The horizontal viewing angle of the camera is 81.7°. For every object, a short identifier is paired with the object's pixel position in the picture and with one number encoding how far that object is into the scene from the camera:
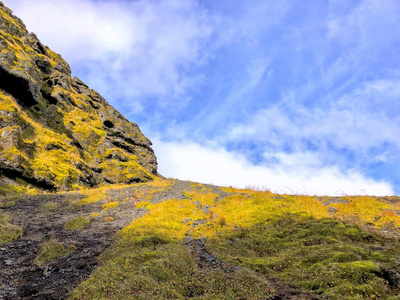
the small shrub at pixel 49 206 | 18.48
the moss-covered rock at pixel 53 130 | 28.50
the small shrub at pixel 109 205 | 19.50
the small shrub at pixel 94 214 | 16.77
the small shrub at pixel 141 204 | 18.91
